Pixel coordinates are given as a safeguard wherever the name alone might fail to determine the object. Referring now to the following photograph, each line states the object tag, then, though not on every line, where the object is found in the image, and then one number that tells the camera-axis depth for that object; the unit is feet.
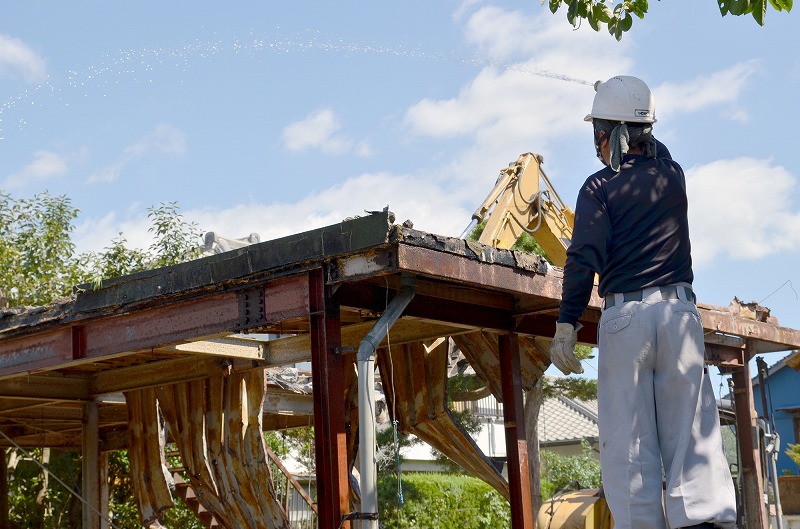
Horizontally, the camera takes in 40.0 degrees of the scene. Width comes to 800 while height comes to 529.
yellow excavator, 44.39
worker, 15.17
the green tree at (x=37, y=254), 58.85
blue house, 110.22
